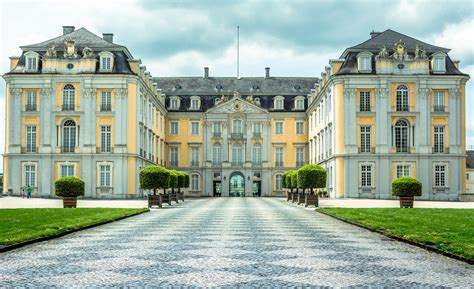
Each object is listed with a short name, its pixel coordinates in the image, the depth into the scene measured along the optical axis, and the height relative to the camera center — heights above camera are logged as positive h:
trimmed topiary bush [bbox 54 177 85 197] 31.30 -1.03
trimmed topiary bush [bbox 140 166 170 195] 36.56 -0.76
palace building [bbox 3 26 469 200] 52.41 +3.64
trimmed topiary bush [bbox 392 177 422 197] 32.72 -1.17
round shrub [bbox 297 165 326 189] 38.44 -0.79
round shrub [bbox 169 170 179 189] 41.05 -0.96
